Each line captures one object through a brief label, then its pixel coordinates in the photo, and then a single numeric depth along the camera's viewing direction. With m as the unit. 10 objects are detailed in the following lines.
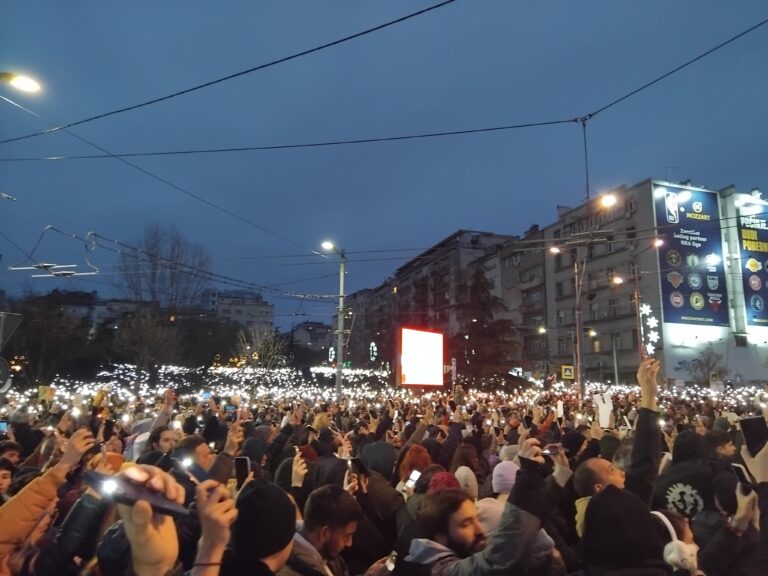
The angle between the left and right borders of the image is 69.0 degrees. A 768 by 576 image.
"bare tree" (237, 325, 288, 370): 39.56
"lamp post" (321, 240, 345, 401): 22.94
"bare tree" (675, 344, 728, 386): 41.44
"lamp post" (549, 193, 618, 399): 13.87
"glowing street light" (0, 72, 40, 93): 7.70
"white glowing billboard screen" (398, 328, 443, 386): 19.33
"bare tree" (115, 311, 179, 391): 32.81
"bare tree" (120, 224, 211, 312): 35.34
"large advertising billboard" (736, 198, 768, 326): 46.75
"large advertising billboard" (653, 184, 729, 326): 44.22
